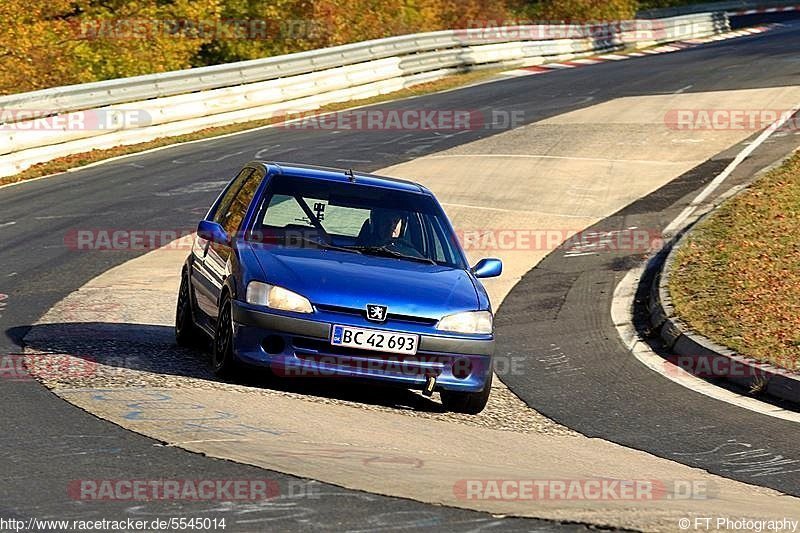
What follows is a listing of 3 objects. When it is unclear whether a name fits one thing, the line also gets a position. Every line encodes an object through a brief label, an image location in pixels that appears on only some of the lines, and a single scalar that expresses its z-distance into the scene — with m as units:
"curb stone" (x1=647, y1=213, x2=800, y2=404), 20.34
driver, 19.42
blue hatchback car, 17.11
